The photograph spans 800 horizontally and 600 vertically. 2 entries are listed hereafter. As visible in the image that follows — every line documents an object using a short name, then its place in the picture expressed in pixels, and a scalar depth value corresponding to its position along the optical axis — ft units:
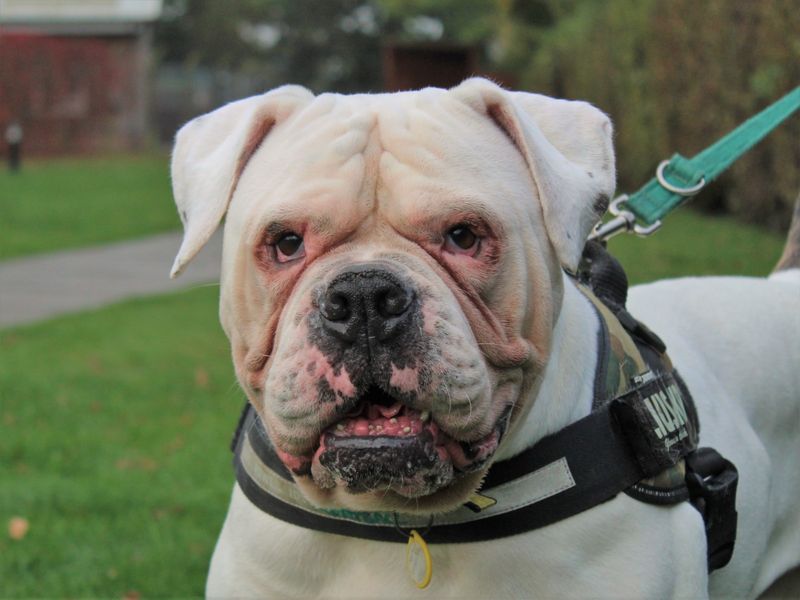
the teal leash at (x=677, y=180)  11.78
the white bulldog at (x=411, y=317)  7.63
